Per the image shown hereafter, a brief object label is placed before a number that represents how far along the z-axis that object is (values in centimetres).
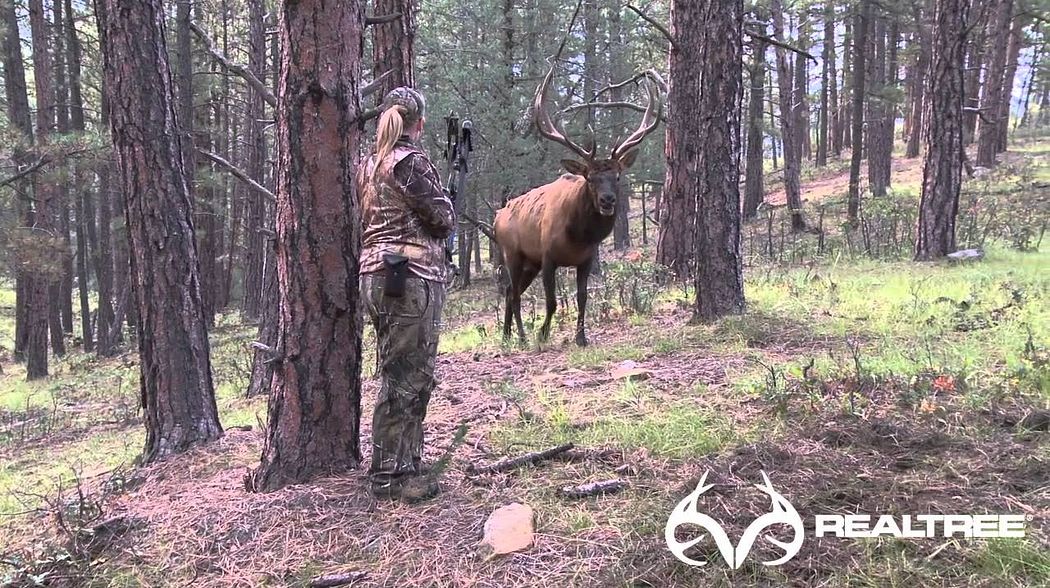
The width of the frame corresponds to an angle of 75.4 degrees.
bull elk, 748
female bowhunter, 374
